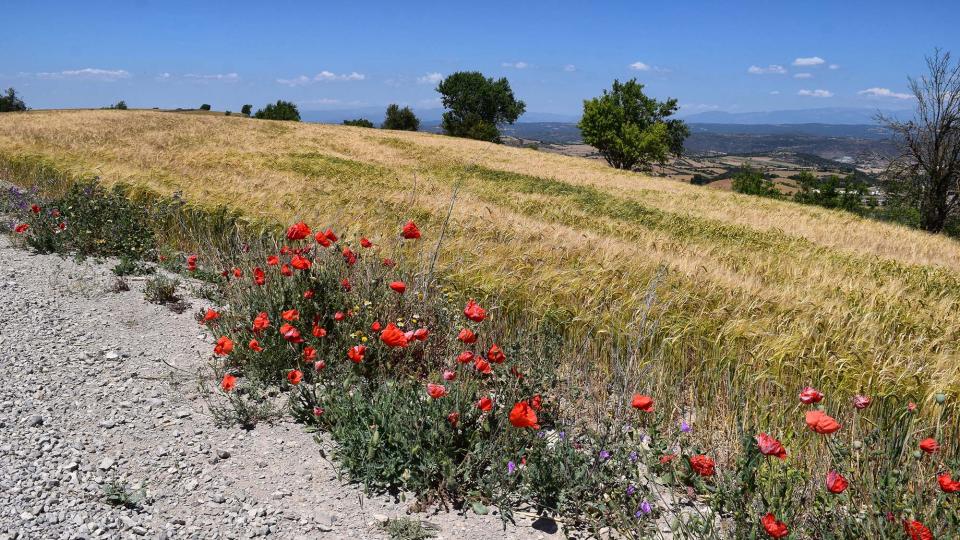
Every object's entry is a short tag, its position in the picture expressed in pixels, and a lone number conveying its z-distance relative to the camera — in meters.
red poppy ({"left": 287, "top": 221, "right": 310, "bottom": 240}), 3.81
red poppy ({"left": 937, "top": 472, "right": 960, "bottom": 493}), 1.94
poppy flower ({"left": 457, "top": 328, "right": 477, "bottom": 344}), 2.89
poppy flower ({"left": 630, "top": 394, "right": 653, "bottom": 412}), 2.28
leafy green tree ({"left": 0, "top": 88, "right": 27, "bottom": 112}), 60.78
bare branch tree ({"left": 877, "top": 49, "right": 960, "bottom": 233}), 20.06
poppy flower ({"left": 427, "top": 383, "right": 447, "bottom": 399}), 2.62
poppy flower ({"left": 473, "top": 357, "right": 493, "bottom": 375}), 2.86
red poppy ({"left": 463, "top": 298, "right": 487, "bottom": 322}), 3.00
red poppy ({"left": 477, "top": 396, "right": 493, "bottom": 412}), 2.65
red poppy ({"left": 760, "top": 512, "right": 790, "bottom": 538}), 1.86
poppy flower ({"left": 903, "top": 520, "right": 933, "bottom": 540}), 1.92
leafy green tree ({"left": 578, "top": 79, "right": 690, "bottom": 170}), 41.62
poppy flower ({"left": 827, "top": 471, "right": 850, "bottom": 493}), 1.99
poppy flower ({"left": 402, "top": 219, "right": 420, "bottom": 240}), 3.85
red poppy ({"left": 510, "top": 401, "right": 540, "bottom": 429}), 2.37
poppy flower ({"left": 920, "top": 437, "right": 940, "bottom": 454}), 2.12
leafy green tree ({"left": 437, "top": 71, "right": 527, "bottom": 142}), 65.88
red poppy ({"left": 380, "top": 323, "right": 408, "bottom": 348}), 2.93
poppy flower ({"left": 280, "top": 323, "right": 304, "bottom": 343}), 3.36
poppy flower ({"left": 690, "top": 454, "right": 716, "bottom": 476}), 2.28
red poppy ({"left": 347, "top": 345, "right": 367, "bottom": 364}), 3.14
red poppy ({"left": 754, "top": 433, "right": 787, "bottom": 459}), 2.01
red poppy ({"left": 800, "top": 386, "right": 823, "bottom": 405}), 2.17
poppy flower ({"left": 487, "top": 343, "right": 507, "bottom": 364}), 2.93
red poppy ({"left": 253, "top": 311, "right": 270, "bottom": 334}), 3.39
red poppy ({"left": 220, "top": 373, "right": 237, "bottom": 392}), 3.04
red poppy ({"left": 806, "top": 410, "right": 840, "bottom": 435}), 1.92
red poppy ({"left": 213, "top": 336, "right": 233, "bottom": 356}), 3.24
